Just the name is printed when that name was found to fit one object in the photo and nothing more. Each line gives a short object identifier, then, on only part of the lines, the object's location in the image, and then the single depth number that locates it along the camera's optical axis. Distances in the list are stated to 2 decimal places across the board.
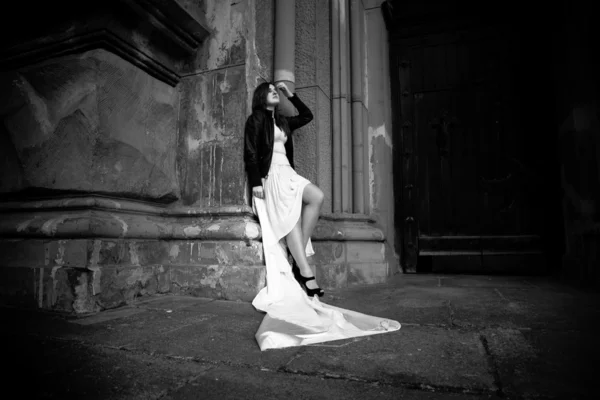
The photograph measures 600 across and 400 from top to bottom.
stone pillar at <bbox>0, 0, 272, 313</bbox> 2.16
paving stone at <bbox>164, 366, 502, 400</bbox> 0.95
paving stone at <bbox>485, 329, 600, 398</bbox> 0.98
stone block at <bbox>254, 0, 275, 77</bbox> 2.79
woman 2.52
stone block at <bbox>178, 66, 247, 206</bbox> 2.63
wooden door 3.65
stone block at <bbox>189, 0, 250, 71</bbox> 2.68
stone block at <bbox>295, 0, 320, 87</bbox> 3.14
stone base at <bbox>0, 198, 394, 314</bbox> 2.07
